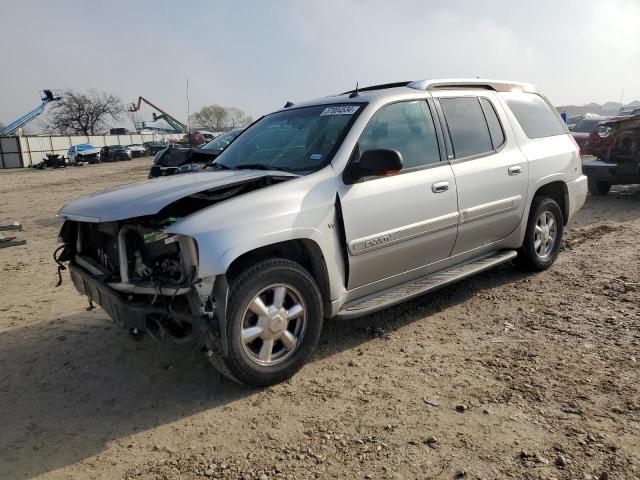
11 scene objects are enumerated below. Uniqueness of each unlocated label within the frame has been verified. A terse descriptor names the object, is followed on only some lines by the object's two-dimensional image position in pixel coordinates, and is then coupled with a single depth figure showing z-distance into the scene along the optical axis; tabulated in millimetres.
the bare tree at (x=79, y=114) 64625
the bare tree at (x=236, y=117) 110062
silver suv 2980
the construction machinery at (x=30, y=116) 54406
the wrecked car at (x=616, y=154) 9398
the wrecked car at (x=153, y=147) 45559
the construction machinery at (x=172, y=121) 56291
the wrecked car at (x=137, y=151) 43800
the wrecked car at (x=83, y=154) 37156
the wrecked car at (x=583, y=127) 14695
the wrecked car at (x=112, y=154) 40000
